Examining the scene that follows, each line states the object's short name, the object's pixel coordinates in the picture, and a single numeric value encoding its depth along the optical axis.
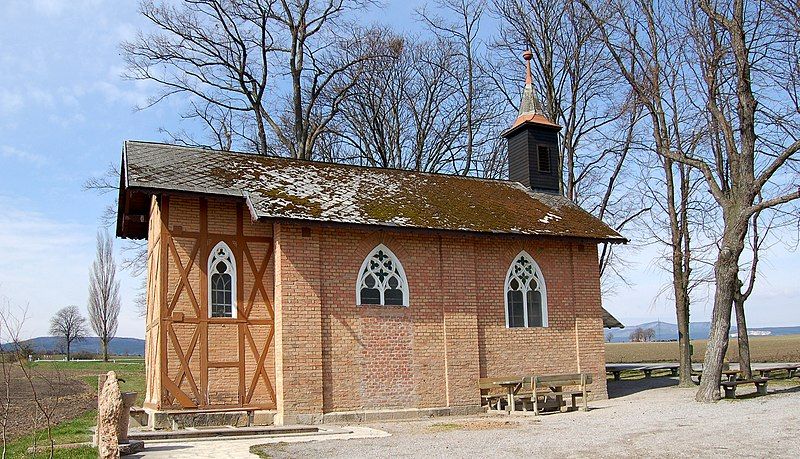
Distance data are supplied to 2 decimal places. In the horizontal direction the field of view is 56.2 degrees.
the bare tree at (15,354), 9.09
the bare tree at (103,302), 58.69
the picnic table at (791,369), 22.72
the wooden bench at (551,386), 16.88
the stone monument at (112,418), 10.43
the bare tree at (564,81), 27.92
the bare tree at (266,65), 28.11
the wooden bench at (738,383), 17.08
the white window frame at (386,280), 17.23
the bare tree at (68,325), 79.45
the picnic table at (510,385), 17.34
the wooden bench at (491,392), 17.88
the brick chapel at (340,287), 15.93
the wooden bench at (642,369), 26.11
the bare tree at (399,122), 34.72
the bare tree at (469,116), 33.09
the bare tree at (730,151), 16.84
